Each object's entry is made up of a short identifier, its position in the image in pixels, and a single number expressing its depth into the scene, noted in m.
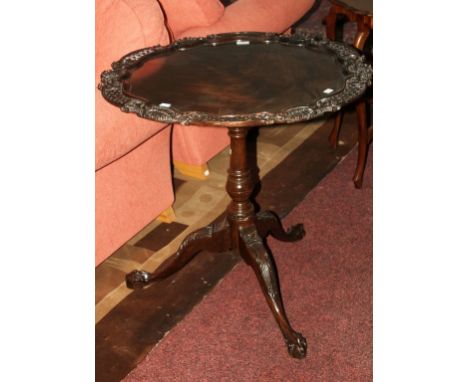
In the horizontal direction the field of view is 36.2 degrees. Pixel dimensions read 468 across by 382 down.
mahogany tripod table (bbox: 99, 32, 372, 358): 1.93
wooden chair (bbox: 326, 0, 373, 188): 3.01
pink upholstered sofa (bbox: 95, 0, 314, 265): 2.39
